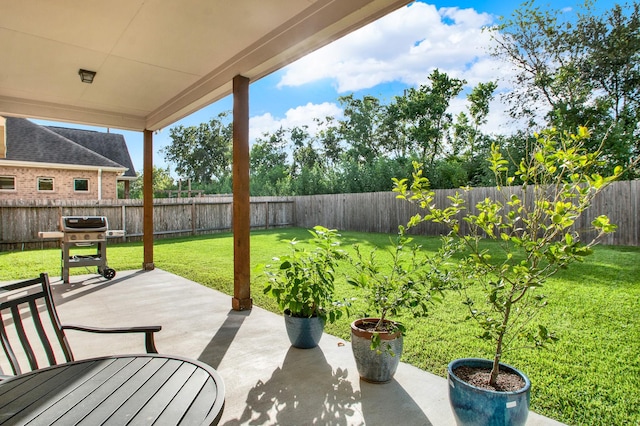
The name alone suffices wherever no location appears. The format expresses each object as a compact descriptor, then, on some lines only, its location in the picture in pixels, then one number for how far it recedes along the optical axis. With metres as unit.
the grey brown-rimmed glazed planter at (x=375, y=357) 2.19
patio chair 1.58
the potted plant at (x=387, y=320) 2.16
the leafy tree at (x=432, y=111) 17.39
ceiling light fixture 4.07
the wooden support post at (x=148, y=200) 6.22
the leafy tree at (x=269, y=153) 28.02
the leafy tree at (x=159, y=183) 30.44
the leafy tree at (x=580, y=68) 11.17
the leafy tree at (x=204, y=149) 29.42
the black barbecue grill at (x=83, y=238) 5.28
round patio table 1.11
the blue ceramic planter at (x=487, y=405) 1.52
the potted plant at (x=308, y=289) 2.66
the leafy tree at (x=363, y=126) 20.80
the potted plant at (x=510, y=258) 1.47
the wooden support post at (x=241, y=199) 3.90
